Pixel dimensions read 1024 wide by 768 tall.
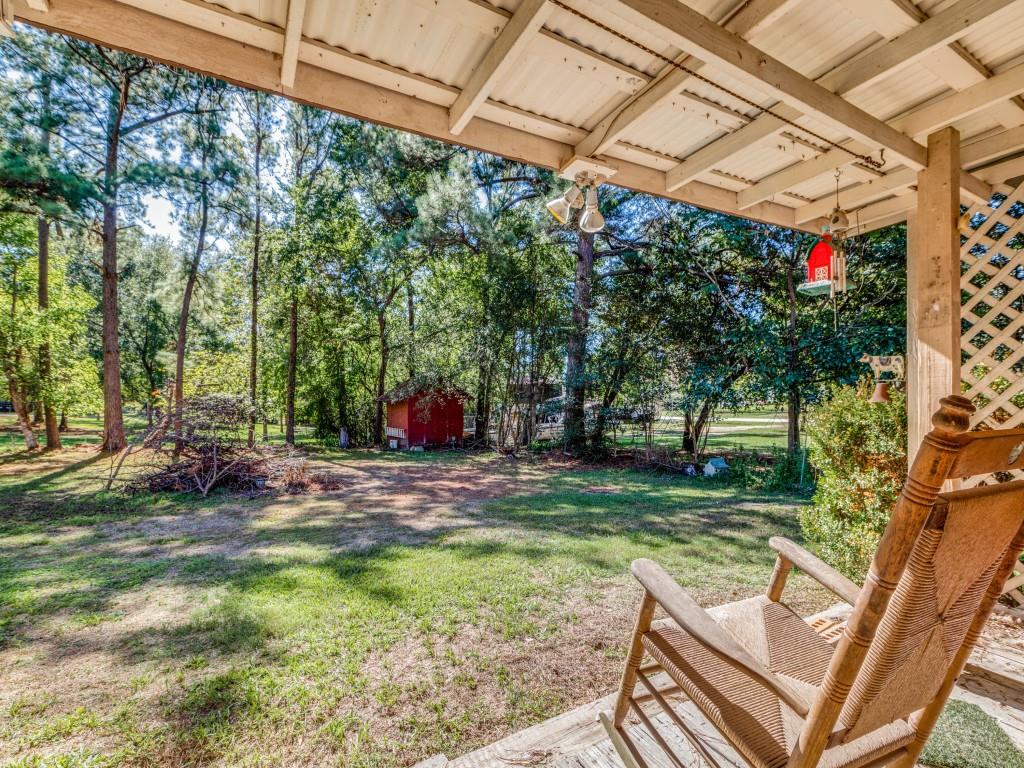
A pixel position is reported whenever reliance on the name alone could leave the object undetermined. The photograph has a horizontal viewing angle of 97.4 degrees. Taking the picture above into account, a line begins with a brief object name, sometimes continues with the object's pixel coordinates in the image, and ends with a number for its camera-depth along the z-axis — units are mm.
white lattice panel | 2355
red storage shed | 12276
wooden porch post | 2164
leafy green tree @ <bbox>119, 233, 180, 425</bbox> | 18688
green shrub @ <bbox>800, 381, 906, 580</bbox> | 2779
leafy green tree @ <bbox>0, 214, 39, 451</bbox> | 8727
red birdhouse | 2865
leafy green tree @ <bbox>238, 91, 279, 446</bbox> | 11930
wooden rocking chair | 815
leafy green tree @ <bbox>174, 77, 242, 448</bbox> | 8984
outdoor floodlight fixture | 2350
